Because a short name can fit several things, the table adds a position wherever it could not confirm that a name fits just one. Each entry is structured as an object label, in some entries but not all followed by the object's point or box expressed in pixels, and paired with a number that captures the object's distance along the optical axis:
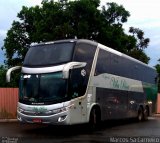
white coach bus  7.73
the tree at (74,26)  18.32
